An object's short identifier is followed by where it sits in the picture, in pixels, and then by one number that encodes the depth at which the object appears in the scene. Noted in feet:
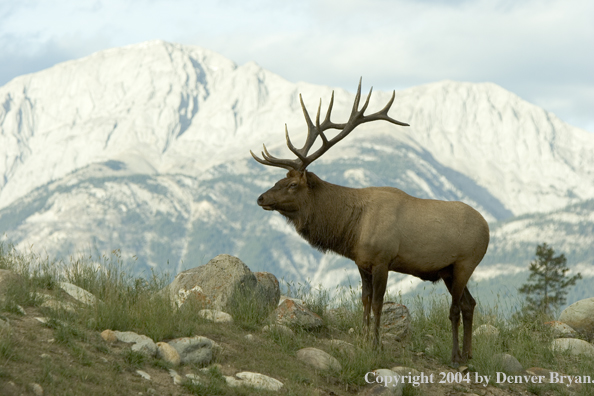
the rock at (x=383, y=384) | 52.08
